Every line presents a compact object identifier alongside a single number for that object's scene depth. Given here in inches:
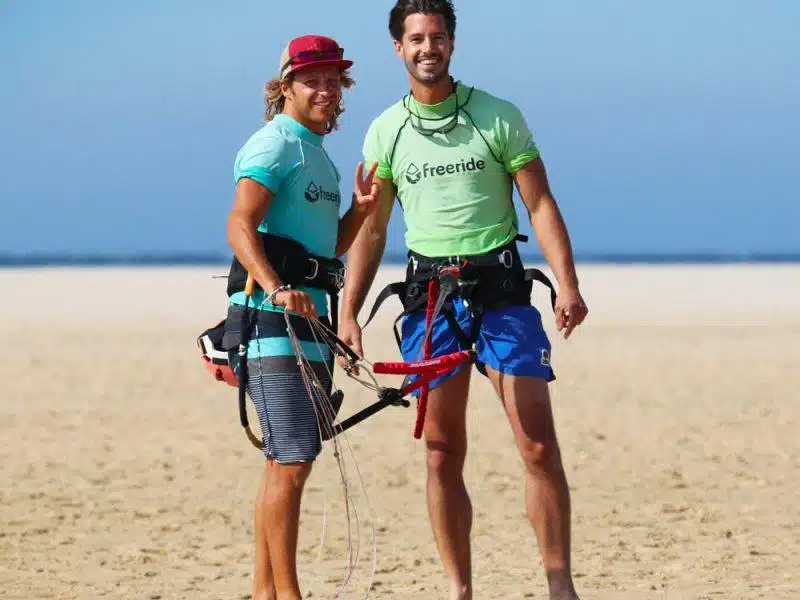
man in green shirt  435.2
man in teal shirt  406.0
